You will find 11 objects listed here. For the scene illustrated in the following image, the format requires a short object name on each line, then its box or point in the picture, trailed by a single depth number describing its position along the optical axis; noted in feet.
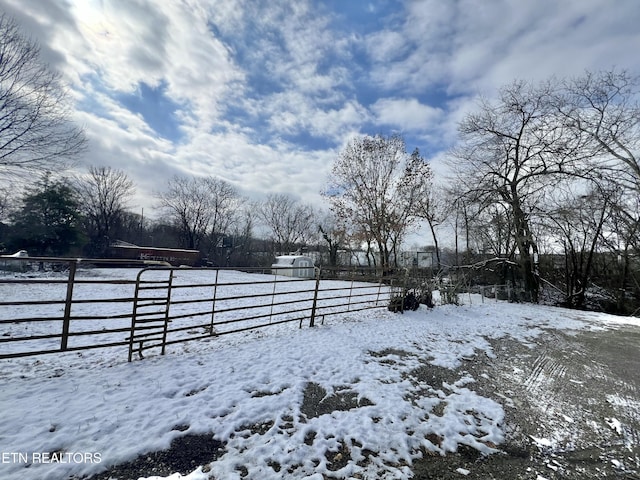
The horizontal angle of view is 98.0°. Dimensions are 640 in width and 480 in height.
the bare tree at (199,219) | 110.22
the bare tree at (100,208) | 98.78
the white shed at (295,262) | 75.38
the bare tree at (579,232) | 46.16
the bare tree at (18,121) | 34.87
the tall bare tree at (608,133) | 41.11
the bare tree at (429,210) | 70.64
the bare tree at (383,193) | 69.10
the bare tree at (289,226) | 120.78
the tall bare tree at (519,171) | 45.70
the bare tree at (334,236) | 79.20
